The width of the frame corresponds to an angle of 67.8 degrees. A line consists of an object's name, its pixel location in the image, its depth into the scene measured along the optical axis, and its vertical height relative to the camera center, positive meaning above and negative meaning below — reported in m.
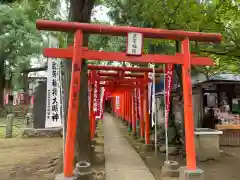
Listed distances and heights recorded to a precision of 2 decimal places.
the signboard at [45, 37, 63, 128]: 4.36 +0.18
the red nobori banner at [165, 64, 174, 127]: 5.04 +0.47
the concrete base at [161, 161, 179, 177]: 4.54 -1.76
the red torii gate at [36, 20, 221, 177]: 3.48 +0.92
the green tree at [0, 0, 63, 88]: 17.01 +6.02
